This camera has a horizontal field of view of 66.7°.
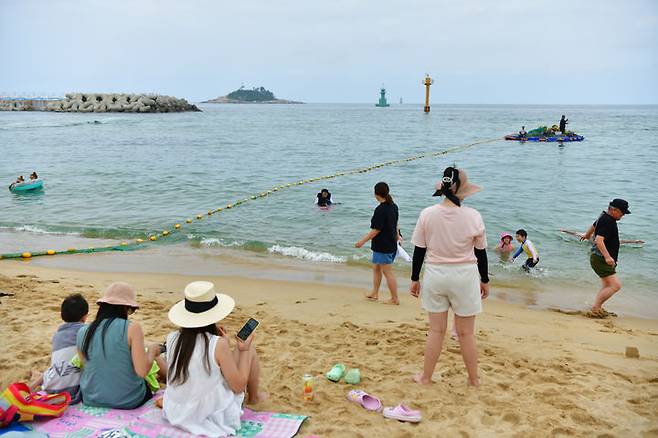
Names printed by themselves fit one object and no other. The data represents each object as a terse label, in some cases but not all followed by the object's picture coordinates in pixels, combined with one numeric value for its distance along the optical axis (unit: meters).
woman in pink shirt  3.80
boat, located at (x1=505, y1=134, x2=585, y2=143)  33.00
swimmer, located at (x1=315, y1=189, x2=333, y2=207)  13.73
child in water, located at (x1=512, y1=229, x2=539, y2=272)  8.73
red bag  3.38
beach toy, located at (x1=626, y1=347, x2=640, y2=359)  5.13
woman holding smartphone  3.28
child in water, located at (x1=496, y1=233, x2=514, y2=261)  9.70
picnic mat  3.37
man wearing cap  6.06
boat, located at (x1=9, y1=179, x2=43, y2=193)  16.08
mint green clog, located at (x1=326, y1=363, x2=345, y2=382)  4.40
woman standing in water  6.14
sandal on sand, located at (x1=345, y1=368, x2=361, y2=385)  4.36
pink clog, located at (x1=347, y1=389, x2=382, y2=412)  3.94
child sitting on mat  3.78
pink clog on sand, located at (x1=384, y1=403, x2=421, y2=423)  3.77
